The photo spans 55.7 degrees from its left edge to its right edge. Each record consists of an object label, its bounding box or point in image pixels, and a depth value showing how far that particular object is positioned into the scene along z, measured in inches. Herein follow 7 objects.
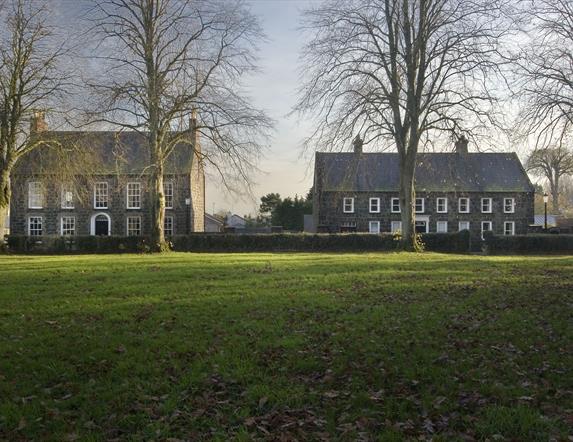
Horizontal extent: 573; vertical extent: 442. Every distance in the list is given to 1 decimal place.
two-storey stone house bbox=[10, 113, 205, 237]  1810.0
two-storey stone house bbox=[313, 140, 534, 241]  2053.4
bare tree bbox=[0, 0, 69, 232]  1143.0
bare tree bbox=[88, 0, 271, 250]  1072.2
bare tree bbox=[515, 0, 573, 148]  706.8
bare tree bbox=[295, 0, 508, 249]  1055.6
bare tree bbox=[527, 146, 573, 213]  769.6
